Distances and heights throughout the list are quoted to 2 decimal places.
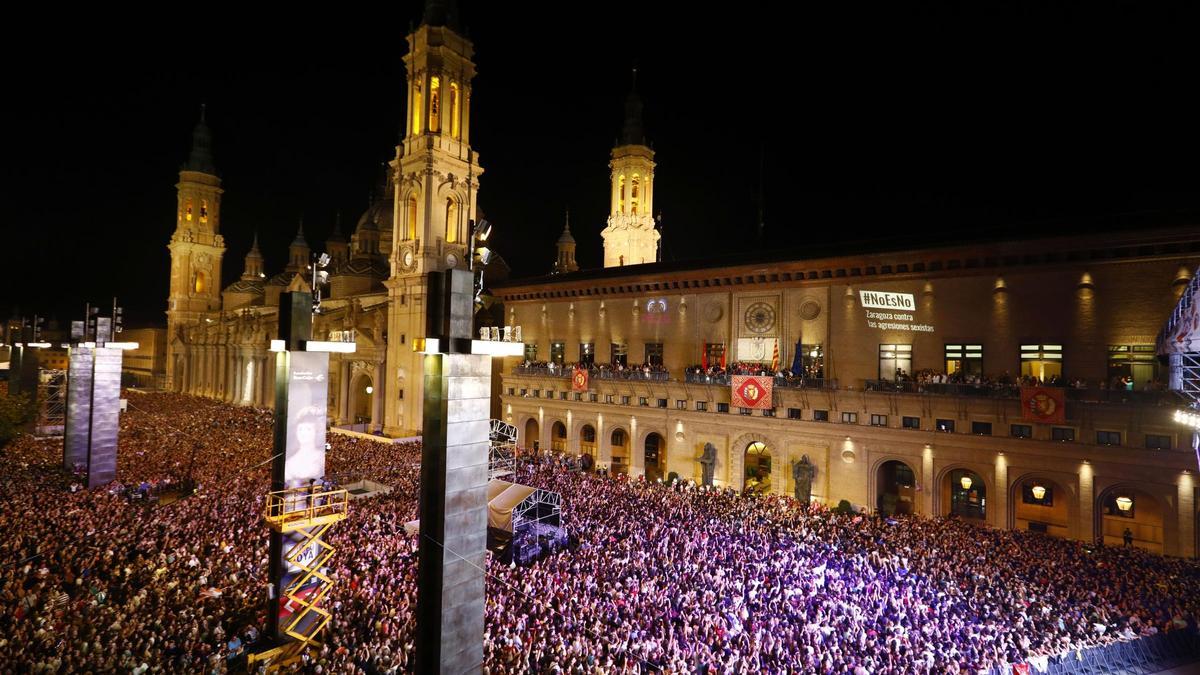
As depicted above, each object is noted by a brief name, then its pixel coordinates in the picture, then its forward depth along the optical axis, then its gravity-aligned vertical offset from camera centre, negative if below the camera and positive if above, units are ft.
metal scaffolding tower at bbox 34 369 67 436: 147.33 -15.92
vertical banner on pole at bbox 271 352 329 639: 45.21 -6.97
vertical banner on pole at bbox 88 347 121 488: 88.53 -9.71
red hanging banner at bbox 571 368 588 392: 136.05 -3.98
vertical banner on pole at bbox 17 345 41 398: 177.27 -5.74
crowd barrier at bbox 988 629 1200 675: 45.34 -23.07
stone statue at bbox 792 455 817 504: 102.99 -19.41
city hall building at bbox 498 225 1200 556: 80.79 -2.36
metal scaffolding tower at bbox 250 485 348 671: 44.01 -15.73
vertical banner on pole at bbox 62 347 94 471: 96.53 -9.51
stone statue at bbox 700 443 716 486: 115.85 -18.89
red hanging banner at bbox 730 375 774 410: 106.83 -4.76
